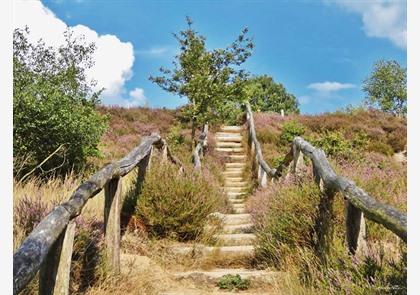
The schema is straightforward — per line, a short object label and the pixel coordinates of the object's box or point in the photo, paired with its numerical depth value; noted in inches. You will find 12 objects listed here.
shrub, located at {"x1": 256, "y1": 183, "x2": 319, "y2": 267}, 180.5
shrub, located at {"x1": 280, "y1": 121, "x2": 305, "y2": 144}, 705.0
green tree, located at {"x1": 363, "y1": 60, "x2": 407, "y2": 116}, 1752.0
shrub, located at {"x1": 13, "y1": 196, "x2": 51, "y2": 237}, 152.1
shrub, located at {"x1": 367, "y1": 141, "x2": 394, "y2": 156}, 699.4
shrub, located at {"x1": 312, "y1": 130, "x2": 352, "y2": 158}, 517.7
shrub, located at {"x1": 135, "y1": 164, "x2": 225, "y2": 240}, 226.2
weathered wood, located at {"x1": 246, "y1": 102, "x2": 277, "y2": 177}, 372.7
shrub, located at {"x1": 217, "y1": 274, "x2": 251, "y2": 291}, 185.9
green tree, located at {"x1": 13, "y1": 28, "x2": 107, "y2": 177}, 365.4
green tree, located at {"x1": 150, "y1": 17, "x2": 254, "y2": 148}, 592.1
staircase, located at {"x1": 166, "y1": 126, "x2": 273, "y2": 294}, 193.9
